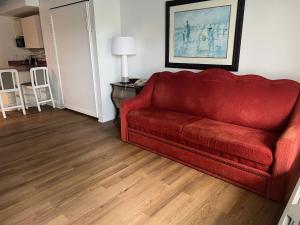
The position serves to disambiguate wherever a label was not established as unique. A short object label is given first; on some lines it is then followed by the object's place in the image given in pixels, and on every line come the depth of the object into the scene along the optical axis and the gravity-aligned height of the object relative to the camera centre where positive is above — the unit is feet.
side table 11.14 -2.05
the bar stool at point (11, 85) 13.99 -2.05
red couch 5.99 -2.55
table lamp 11.12 +0.23
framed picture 8.54 +0.67
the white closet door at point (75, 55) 12.14 -0.21
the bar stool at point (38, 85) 14.65 -2.16
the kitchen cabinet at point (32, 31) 16.19 +1.51
